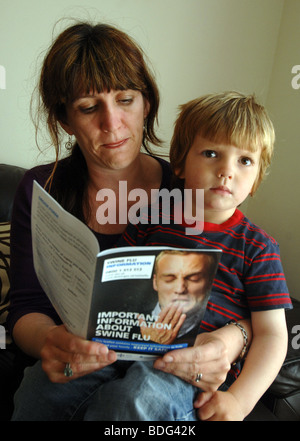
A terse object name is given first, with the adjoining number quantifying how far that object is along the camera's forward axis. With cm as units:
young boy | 91
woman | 82
